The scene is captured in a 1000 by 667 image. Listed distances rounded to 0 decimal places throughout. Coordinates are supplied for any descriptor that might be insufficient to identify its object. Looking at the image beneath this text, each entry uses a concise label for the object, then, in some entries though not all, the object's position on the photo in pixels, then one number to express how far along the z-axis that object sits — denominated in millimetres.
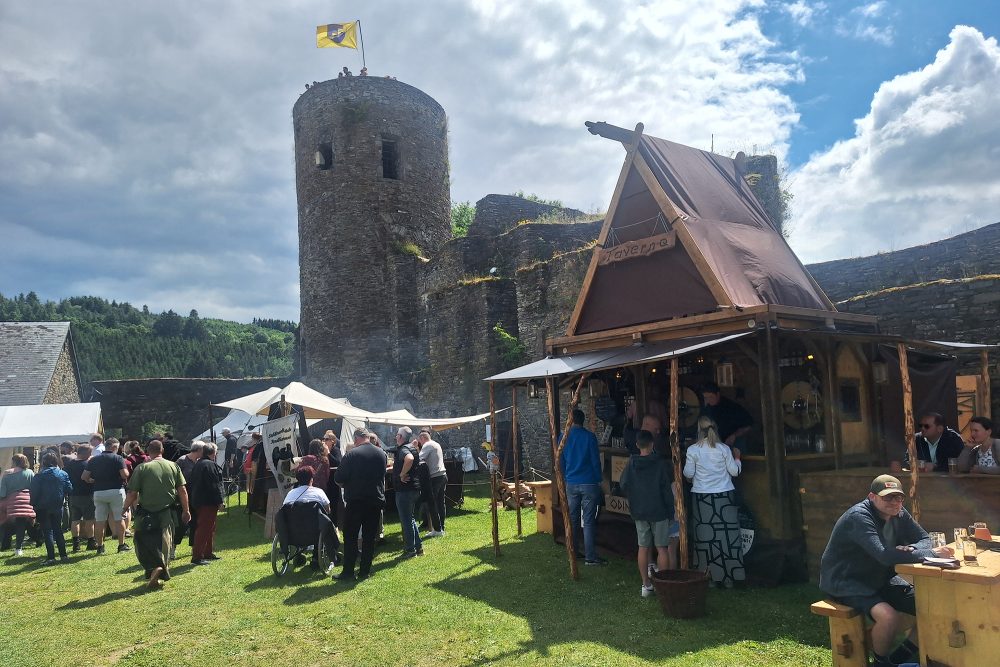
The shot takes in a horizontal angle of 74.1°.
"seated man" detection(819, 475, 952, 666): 3898
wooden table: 3523
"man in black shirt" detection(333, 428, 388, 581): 7090
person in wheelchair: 7141
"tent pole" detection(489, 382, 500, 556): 7500
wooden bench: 3883
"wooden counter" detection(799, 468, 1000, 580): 5262
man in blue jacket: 7121
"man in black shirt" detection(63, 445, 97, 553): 9641
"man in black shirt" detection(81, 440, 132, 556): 9148
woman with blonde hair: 5977
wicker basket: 5148
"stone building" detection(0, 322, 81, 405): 19302
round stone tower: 21266
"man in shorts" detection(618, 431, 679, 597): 5910
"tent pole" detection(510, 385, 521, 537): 8477
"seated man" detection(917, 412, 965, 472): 6727
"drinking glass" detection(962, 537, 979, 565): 3816
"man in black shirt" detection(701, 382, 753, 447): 6495
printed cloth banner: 9711
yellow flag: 22797
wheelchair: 7137
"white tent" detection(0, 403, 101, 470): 13055
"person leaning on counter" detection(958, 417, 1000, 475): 5629
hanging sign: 7574
